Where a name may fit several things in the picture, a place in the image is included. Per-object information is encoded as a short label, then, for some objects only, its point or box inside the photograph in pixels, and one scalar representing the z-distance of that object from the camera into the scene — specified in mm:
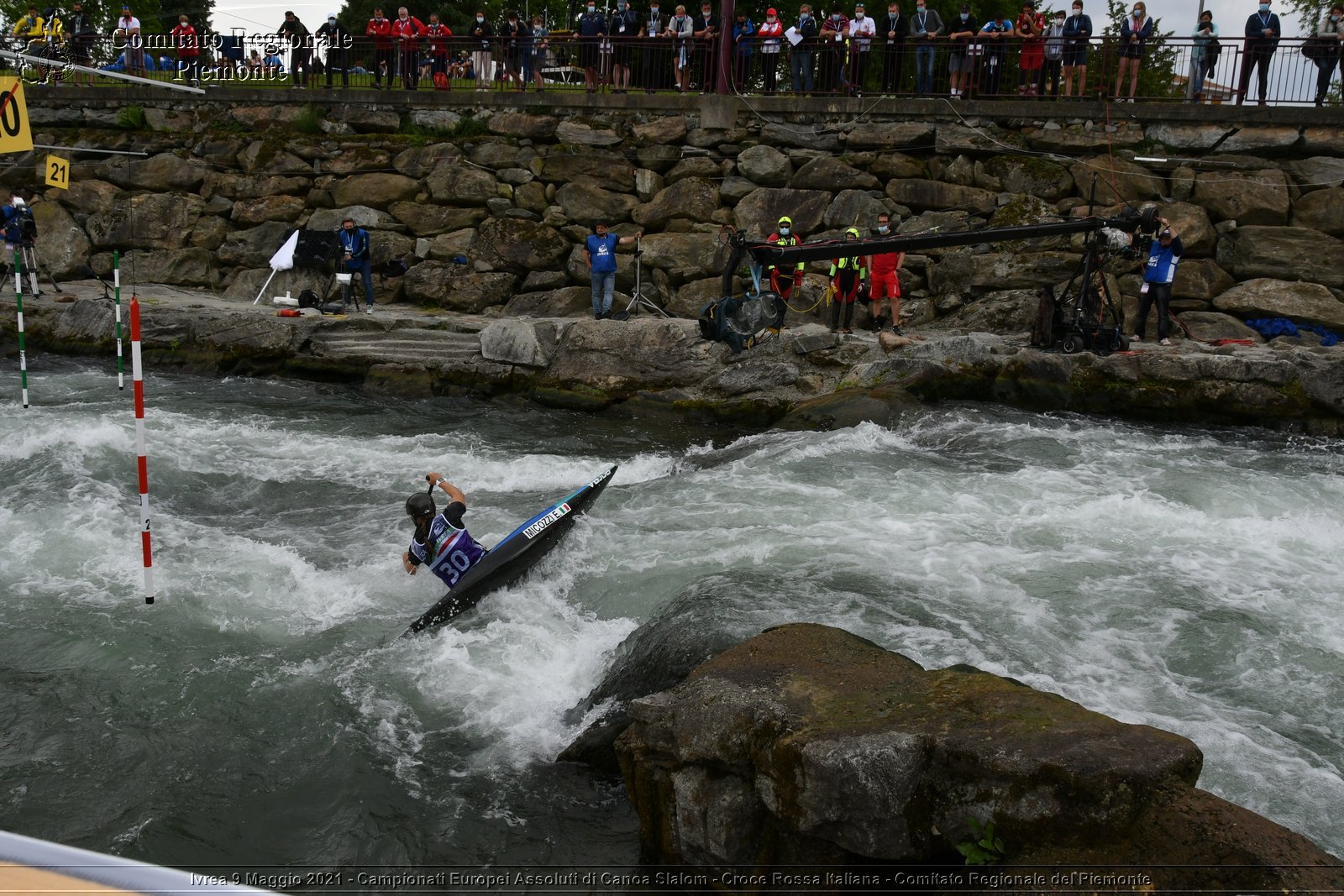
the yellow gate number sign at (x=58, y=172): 12062
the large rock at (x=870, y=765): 3494
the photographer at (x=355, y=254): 14945
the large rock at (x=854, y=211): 14875
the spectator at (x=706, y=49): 16234
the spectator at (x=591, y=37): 16750
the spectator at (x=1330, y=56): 13656
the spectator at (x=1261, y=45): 14008
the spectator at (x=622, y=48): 16828
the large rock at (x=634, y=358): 12711
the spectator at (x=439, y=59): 17453
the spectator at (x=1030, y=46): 14797
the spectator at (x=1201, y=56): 14297
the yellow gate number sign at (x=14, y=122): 9039
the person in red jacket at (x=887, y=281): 13531
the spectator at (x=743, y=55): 16078
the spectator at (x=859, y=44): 15492
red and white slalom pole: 6334
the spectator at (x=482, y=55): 17312
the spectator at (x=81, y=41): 19359
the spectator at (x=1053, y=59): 14914
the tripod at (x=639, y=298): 14750
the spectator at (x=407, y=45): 17500
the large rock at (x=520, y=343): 13344
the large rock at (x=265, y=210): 16906
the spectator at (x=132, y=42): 19328
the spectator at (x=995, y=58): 14922
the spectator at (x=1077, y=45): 14375
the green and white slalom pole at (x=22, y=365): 11234
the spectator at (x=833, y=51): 15656
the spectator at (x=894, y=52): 15289
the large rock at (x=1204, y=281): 13555
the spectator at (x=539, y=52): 16922
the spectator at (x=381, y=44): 17531
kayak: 6664
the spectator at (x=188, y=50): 18312
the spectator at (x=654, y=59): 16703
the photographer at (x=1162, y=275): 12406
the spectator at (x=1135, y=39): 14275
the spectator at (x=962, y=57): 14922
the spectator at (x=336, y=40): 17875
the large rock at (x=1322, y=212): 13422
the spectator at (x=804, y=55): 15703
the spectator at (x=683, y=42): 16172
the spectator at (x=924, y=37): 15297
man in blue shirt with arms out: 14125
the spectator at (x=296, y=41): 18219
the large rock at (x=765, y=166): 15398
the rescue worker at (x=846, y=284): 13258
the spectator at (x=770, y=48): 15852
